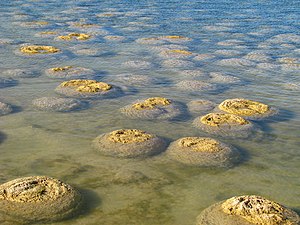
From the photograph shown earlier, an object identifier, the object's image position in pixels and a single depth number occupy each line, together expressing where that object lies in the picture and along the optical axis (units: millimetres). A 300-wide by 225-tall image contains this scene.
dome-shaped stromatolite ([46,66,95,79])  10430
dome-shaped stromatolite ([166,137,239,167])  6090
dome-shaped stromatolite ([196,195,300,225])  4586
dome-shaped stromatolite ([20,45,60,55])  12730
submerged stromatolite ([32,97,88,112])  8125
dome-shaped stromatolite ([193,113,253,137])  7246
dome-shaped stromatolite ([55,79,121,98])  8980
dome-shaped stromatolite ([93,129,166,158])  6254
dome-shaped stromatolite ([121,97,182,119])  7909
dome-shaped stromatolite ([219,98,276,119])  8094
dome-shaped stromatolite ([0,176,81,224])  4566
